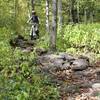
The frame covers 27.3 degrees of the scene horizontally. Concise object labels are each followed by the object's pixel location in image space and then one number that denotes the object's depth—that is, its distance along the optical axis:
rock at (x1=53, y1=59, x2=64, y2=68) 8.19
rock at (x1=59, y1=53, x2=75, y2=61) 8.69
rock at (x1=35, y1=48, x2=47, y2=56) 9.55
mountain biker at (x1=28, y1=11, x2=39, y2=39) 14.59
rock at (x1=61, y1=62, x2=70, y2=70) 8.08
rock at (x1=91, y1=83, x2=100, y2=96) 5.98
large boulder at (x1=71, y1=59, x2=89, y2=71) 7.93
